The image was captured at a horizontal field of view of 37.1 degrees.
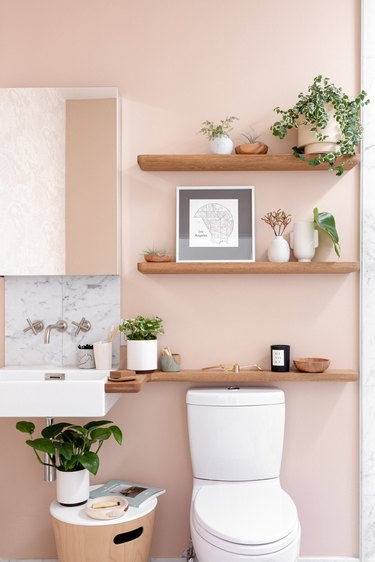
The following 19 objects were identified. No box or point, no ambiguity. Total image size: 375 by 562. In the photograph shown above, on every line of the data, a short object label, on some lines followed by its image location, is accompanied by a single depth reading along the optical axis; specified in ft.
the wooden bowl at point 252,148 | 7.60
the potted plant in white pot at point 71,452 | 6.98
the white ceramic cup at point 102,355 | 7.72
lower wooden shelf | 7.51
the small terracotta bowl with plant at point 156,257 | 7.66
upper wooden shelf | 7.53
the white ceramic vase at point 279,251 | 7.65
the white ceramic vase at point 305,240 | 7.64
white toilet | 6.98
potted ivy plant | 7.22
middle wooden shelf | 7.49
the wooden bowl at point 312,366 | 7.54
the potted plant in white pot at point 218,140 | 7.66
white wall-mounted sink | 6.57
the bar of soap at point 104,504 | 6.91
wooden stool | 6.70
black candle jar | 7.66
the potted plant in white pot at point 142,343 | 7.55
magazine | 7.27
